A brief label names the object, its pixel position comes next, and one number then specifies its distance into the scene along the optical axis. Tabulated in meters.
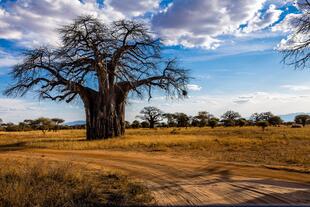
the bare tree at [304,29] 17.38
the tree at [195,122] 97.54
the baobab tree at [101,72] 28.14
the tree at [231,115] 115.88
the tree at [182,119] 94.80
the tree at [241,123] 86.04
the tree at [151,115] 92.62
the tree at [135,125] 94.49
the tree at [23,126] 80.68
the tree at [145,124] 92.61
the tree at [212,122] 76.88
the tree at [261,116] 111.16
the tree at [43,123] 78.69
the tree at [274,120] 85.84
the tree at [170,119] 96.97
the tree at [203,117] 95.71
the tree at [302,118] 94.38
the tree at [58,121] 88.98
